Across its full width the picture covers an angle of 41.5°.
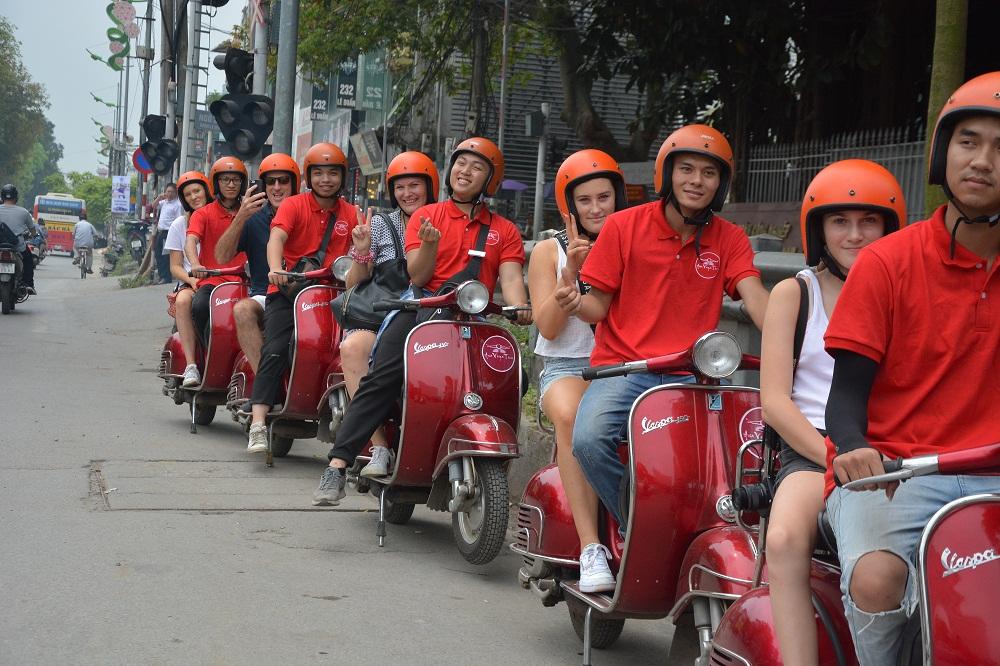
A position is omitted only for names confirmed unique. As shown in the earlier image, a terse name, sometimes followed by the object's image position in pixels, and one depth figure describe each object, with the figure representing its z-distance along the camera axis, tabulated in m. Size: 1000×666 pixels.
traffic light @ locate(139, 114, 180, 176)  32.81
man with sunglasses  9.00
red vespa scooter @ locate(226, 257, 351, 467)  8.25
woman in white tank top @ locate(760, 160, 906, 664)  3.20
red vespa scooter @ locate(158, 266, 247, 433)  9.59
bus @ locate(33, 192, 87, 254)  63.25
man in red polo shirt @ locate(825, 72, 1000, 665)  2.70
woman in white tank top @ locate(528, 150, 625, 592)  4.97
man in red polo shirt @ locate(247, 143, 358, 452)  8.41
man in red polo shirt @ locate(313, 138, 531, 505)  6.57
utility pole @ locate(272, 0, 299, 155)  13.63
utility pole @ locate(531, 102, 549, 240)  20.69
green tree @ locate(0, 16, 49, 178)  92.76
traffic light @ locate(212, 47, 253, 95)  15.02
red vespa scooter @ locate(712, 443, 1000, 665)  2.49
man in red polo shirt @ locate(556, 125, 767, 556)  4.55
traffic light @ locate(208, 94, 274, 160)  13.54
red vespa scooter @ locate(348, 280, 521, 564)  6.15
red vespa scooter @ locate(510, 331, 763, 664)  4.12
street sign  34.66
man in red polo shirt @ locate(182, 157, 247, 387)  9.88
